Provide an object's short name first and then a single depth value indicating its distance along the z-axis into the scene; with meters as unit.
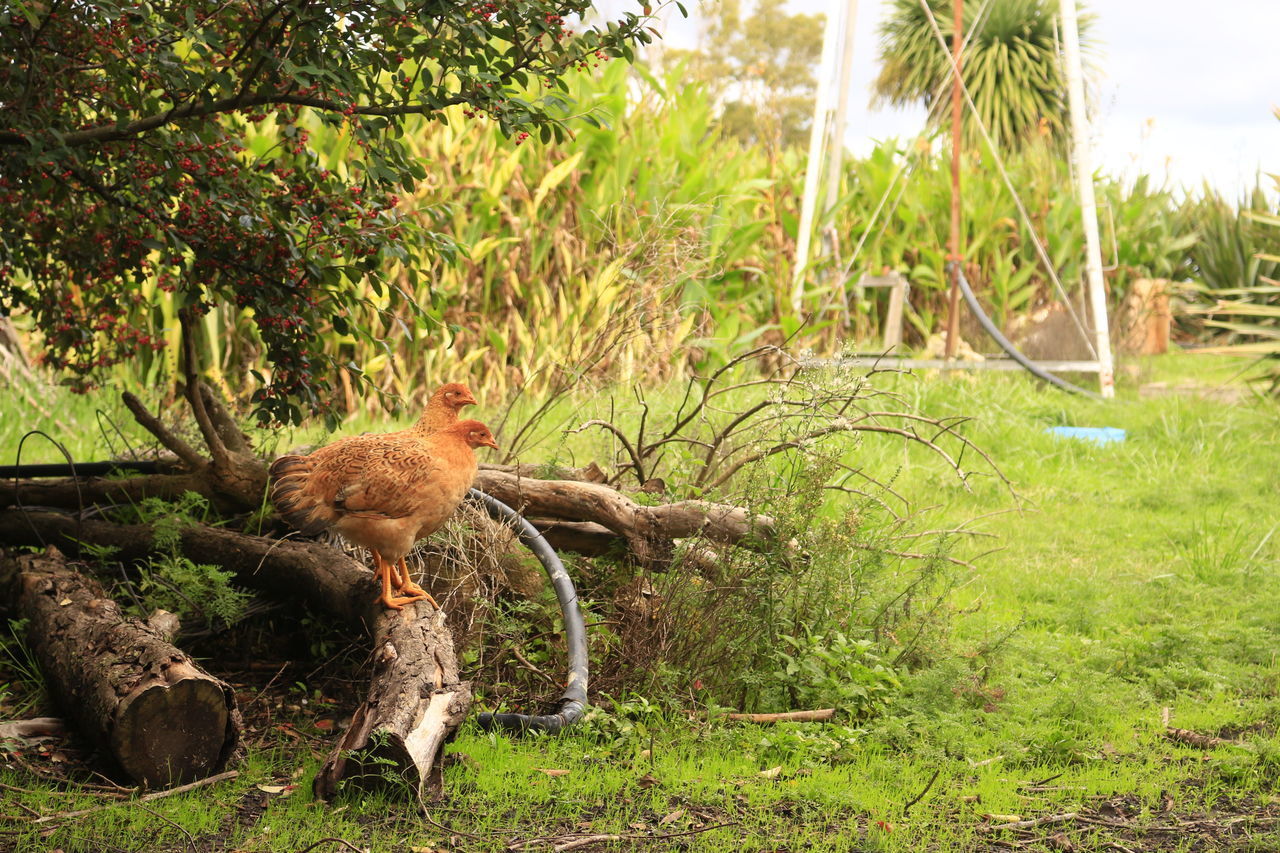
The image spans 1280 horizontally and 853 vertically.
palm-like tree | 21.16
